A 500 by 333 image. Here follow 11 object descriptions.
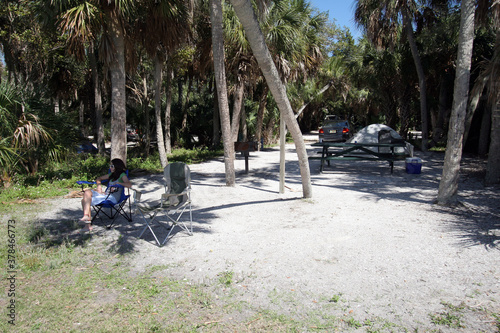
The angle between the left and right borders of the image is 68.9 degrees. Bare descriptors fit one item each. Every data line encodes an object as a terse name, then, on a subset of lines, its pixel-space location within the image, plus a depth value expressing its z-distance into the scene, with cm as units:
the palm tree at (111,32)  758
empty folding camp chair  555
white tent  1568
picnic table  1110
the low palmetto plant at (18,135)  862
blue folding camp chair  609
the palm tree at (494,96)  757
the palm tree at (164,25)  926
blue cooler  1091
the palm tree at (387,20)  1477
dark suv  2227
